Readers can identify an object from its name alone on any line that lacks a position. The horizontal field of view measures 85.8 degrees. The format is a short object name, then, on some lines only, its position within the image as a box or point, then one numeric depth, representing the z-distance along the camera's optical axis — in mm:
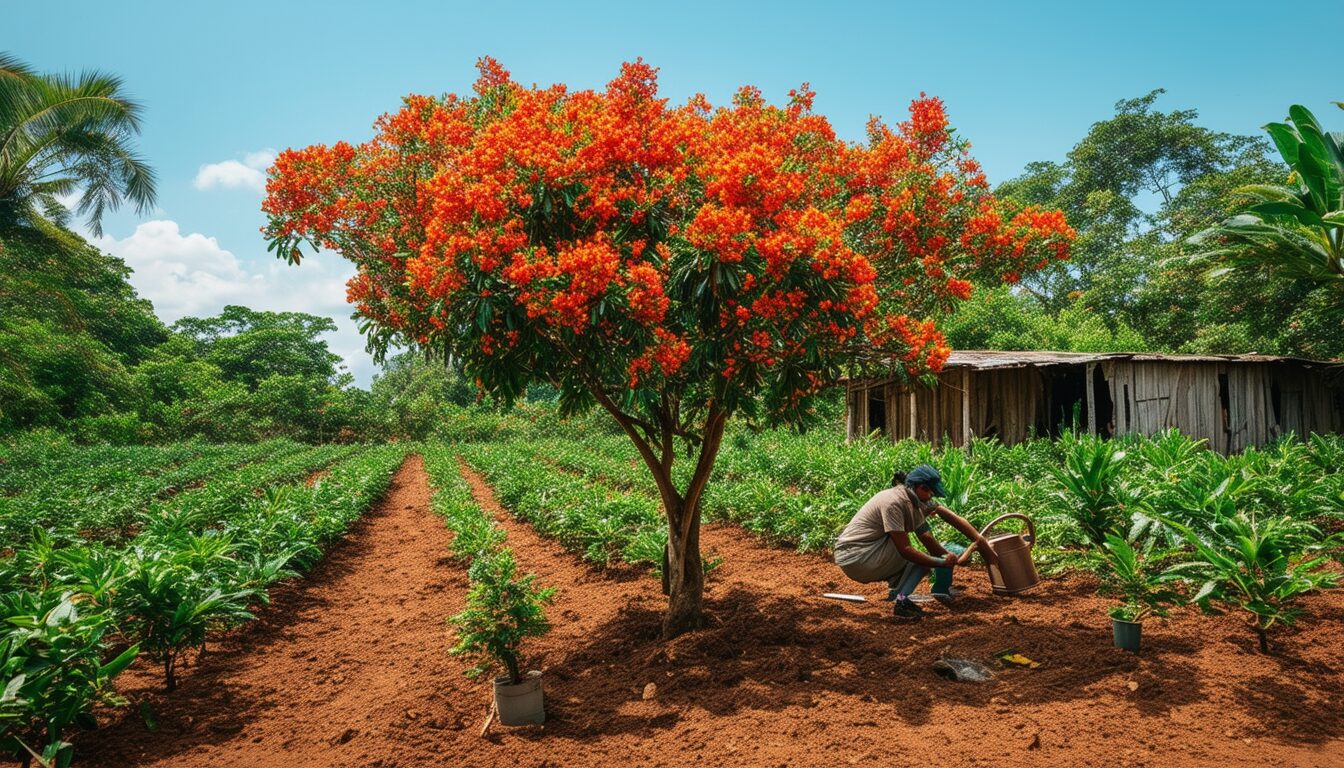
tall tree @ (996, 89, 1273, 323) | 29078
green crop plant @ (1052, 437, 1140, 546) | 6281
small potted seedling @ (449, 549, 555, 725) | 4098
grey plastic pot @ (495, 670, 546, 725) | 4098
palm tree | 14320
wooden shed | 14008
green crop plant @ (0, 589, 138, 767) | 3381
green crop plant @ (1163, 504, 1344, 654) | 4195
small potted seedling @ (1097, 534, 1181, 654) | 4328
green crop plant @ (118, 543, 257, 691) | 4609
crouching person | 5340
